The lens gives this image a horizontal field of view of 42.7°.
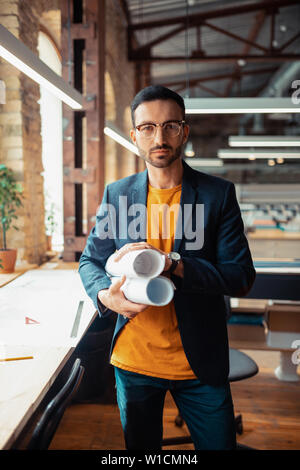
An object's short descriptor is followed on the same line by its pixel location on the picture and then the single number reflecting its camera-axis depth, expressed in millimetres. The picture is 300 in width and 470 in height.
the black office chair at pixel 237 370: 2129
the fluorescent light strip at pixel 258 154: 5977
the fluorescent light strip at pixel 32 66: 1621
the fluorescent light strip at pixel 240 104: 2916
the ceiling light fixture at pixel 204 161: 8688
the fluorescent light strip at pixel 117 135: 3592
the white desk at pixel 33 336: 1163
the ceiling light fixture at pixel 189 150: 8703
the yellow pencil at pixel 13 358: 1483
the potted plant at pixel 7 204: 2996
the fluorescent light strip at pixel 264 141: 4729
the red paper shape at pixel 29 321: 1898
